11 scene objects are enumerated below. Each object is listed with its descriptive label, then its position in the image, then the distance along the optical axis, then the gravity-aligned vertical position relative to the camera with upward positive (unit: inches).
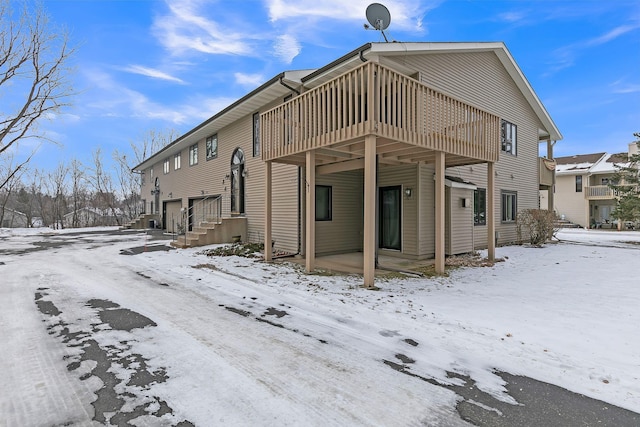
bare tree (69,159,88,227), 1244.3 +124.2
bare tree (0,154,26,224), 978.1 +126.4
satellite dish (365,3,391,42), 339.9 +218.5
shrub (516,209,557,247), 493.4 -16.3
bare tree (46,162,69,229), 1183.6 +107.9
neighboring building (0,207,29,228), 1251.2 -12.1
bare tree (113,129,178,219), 1333.7 +225.9
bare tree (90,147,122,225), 1288.1 +125.4
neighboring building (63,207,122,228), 1218.6 -8.7
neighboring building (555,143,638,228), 1004.6 +76.8
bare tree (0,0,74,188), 513.7 +259.1
